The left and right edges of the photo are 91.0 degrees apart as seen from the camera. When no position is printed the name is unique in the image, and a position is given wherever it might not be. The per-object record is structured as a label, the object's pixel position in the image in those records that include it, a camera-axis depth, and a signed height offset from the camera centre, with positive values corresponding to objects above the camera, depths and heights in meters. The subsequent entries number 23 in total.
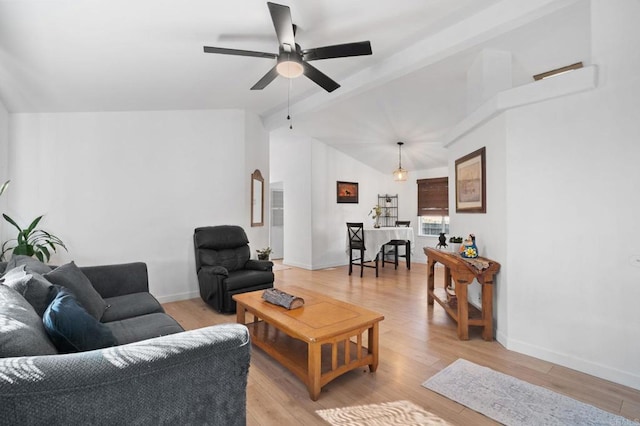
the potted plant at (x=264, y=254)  5.08 -0.68
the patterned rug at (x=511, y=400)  1.82 -1.20
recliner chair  3.70 -0.71
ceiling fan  2.33 +1.28
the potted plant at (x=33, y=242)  3.19 -0.33
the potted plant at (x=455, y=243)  3.55 -0.36
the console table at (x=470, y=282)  2.89 -0.71
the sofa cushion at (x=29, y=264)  2.18 -0.37
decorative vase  3.09 -0.37
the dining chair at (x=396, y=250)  6.57 -0.83
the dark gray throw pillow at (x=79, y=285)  2.05 -0.50
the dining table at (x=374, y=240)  6.18 -0.56
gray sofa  0.81 -0.49
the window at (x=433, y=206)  7.28 +0.13
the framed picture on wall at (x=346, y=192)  7.11 +0.46
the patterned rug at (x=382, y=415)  1.81 -1.21
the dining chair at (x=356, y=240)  6.04 -0.55
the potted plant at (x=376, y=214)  6.94 -0.05
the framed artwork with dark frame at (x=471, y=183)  3.21 +0.32
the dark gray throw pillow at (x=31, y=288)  1.54 -0.38
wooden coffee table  2.03 -0.86
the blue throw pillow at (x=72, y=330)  1.27 -0.48
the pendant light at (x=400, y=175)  6.42 +0.76
